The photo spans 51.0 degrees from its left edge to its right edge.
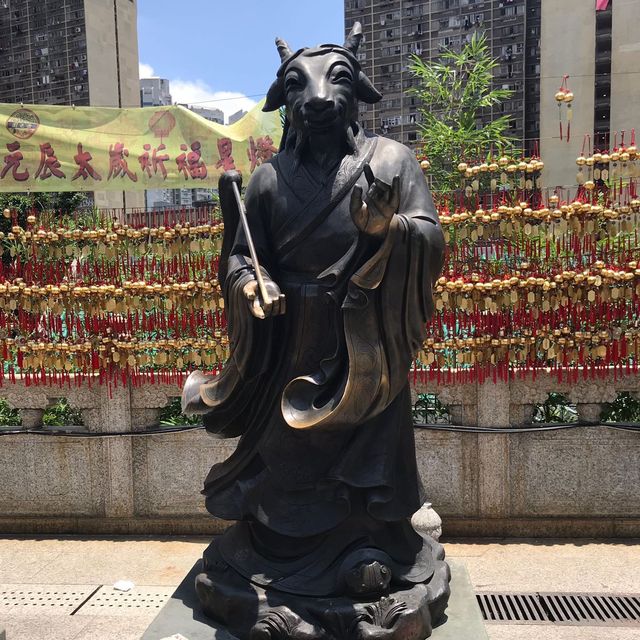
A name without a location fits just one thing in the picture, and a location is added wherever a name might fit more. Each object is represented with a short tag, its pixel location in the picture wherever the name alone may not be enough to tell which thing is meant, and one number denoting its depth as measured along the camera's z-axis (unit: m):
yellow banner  6.70
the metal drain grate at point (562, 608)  4.52
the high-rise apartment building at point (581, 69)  20.94
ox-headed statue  2.76
